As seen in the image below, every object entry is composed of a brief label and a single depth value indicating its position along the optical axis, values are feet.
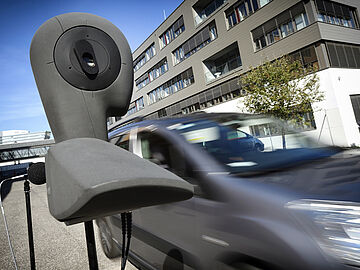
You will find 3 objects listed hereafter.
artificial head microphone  1.41
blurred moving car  3.47
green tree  39.99
